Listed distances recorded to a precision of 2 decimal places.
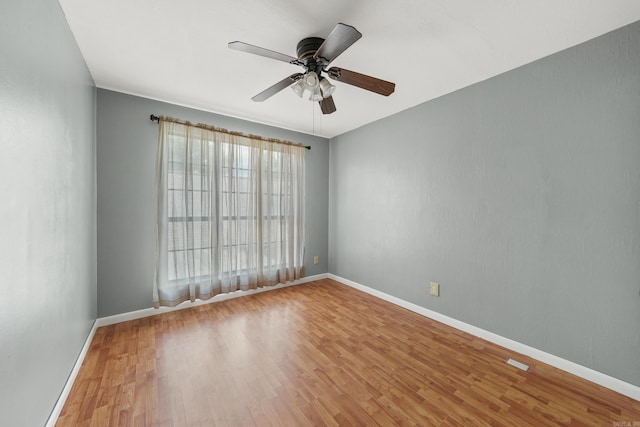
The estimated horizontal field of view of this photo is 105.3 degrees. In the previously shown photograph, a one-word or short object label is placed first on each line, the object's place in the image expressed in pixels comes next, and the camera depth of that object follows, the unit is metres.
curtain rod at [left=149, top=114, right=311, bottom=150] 2.82
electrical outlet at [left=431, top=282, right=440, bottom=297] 2.76
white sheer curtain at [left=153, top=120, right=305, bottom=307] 2.90
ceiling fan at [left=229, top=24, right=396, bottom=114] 1.57
